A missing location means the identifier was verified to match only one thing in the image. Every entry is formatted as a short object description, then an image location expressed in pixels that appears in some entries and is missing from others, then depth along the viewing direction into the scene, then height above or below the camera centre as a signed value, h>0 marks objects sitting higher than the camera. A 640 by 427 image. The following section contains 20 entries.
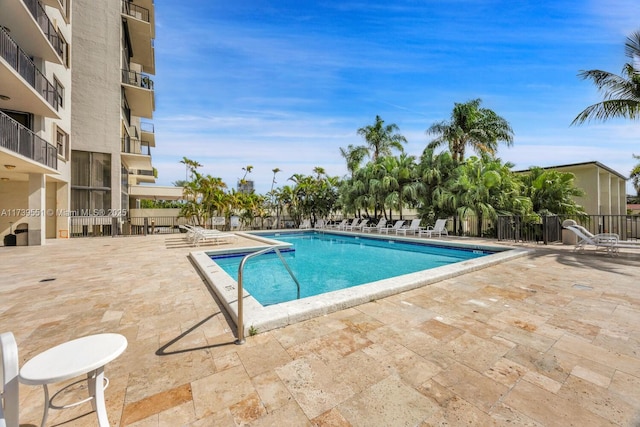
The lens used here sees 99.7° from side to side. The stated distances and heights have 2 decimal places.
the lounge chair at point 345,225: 21.03 -0.81
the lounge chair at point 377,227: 18.55 -0.89
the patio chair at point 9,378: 1.41 -0.86
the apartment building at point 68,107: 10.52 +5.41
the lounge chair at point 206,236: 11.74 -0.89
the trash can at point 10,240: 12.33 -1.06
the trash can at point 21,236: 12.38 -0.88
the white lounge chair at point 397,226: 17.02 -0.73
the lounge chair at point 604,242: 8.81 -0.97
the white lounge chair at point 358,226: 19.76 -0.86
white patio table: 1.47 -0.87
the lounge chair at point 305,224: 23.83 -0.80
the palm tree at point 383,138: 22.77 +6.55
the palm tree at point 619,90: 10.19 +4.78
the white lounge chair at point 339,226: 21.55 -0.90
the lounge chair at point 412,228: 16.04 -0.83
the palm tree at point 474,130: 17.33 +5.44
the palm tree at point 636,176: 25.71 +3.73
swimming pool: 3.67 -1.35
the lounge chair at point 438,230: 14.99 -0.90
